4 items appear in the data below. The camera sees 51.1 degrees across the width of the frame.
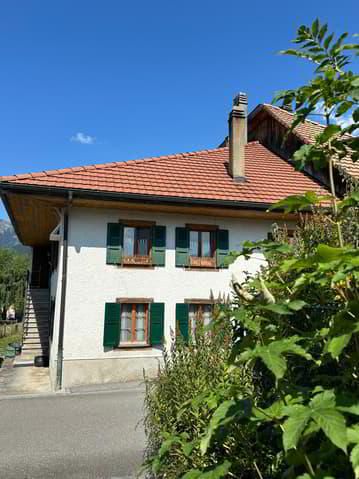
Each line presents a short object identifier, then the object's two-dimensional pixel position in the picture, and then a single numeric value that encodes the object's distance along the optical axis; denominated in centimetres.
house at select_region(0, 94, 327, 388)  1079
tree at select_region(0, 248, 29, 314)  4320
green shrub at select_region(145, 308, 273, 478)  278
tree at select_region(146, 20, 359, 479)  138
